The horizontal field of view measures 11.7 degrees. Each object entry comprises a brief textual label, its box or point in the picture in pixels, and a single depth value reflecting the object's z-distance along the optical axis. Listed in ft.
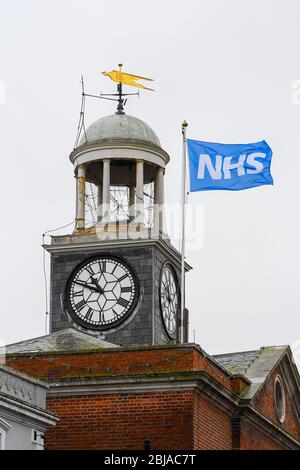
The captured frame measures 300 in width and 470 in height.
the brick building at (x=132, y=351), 126.41
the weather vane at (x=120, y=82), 163.22
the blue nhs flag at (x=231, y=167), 142.20
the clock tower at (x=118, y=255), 154.81
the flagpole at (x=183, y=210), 138.33
